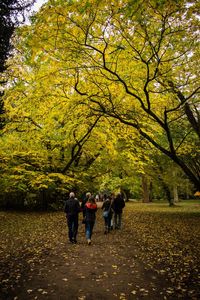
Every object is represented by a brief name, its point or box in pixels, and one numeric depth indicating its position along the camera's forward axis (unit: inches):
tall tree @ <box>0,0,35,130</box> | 381.1
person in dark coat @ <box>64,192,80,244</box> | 444.8
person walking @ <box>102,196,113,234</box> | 550.0
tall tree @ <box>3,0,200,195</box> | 353.1
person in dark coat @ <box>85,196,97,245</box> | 439.8
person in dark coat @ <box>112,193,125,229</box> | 578.9
